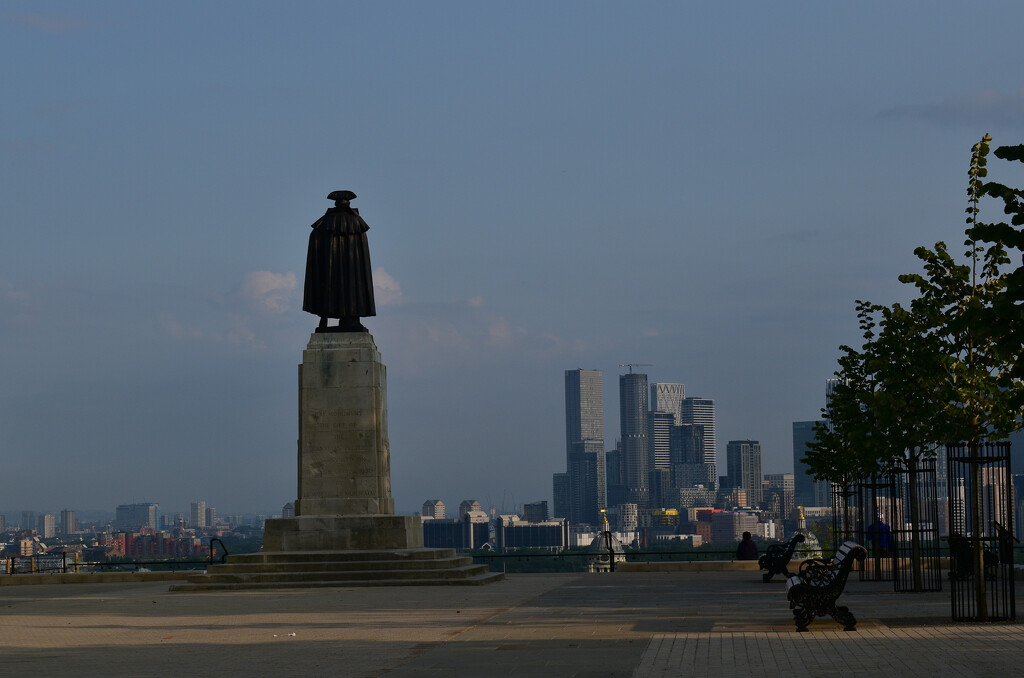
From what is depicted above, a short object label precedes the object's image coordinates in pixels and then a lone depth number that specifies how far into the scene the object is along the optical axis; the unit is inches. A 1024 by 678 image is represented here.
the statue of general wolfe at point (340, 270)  1299.2
